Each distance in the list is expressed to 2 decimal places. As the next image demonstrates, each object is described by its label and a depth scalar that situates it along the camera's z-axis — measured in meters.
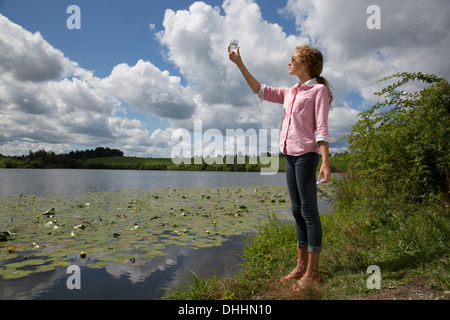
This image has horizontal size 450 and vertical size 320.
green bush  3.98
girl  2.57
